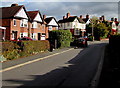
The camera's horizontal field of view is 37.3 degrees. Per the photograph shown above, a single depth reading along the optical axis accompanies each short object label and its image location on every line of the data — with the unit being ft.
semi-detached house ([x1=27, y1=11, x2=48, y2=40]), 139.03
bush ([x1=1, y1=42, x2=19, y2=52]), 47.51
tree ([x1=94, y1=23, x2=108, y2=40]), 204.23
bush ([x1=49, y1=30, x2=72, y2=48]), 91.45
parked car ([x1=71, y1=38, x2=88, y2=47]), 101.71
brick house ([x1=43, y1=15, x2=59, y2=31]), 172.76
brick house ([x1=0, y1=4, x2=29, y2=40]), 115.03
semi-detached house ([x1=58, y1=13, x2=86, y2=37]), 221.87
